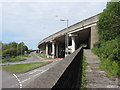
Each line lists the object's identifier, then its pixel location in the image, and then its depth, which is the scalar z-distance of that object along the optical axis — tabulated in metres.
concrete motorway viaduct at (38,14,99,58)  19.94
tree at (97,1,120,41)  8.11
